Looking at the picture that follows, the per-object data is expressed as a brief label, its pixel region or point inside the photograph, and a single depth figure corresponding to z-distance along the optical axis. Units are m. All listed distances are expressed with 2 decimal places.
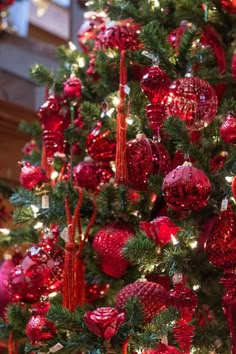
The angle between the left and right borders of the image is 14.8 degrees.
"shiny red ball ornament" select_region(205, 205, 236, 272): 1.96
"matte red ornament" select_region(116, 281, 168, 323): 1.95
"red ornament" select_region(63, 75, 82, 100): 2.37
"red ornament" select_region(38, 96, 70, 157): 2.37
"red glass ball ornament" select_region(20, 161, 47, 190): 2.23
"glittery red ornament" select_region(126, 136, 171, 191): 2.11
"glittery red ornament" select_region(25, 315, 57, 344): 2.02
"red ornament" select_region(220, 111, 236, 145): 2.01
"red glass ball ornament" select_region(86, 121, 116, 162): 2.23
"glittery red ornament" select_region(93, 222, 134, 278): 2.11
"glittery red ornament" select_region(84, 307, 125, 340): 1.85
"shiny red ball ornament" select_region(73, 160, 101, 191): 2.29
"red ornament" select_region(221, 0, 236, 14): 2.21
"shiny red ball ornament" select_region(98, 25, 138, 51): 2.29
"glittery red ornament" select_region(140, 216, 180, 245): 2.02
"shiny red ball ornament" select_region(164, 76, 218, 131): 2.07
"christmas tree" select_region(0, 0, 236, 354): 1.95
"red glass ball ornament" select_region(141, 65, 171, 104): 2.10
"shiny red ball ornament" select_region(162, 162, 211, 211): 1.95
